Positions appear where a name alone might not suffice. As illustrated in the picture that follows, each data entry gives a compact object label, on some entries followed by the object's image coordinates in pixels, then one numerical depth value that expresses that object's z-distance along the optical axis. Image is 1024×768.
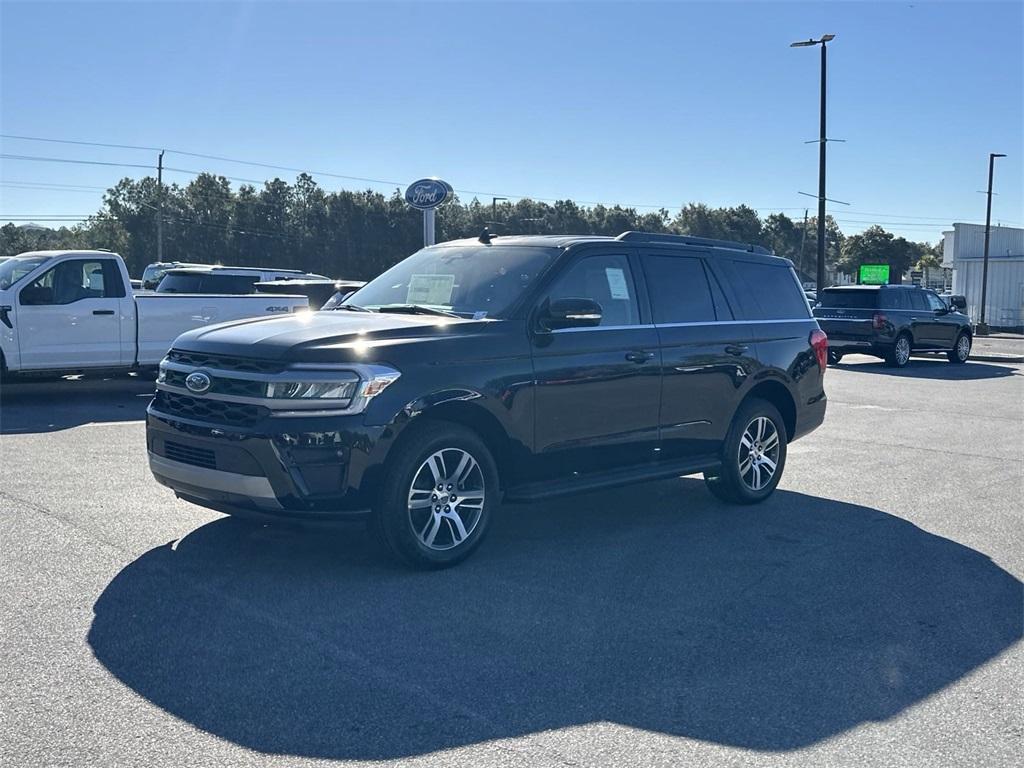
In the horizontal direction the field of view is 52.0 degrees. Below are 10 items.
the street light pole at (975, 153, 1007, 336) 44.72
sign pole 17.97
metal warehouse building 49.53
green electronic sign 49.53
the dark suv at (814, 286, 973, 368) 23.08
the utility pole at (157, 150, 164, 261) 62.12
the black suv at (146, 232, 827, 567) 5.64
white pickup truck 13.75
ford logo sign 17.72
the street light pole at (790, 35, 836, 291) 31.34
